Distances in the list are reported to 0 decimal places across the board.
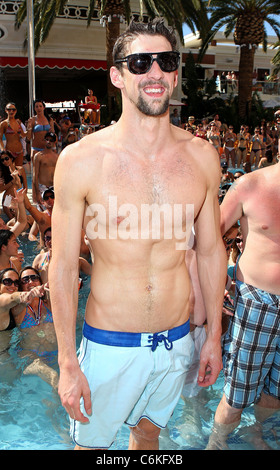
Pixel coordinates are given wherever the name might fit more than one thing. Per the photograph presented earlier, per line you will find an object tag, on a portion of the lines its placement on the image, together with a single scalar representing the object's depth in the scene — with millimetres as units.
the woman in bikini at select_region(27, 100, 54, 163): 9680
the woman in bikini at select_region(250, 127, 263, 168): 16797
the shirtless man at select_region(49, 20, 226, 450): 2045
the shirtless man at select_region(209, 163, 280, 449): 2715
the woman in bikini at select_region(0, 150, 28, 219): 7686
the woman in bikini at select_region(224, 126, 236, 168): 16547
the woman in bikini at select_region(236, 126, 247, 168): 16891
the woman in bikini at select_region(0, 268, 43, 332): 4078
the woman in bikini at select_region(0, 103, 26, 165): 10539
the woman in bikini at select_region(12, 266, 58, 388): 4492
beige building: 22484
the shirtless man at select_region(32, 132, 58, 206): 7816
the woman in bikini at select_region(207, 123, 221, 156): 14873
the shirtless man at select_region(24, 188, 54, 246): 6555
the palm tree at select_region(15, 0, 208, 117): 17312
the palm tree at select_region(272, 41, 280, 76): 28127
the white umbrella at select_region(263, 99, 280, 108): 27484
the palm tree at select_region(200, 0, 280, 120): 21469
